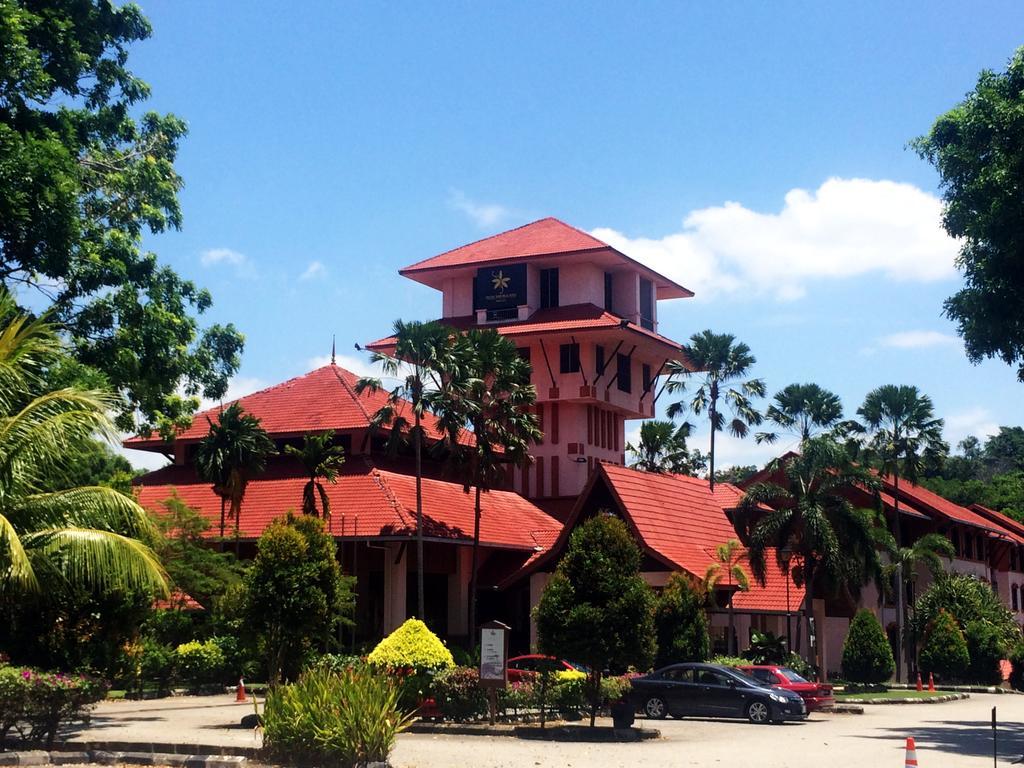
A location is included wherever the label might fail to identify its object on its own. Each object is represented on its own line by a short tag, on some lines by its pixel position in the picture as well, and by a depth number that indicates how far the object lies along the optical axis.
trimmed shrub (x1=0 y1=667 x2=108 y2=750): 17.69
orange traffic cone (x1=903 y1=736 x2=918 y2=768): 13.13
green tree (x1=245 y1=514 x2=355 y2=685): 23.56
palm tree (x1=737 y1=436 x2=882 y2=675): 39.75
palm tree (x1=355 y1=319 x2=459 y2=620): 40.28
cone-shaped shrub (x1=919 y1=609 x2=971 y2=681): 48.53
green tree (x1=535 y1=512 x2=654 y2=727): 23.42
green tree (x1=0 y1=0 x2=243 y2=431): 22.11
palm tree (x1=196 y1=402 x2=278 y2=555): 41.06
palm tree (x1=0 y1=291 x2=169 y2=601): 18.28
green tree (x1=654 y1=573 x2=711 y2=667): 34.03
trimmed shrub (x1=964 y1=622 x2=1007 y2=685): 49.66
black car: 27.59
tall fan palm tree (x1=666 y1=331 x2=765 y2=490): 62.53
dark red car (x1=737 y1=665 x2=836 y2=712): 30.22
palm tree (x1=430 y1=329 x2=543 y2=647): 40.62
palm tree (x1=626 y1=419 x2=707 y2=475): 66.06
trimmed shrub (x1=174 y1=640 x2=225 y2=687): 36.19
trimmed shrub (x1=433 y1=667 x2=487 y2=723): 24.78
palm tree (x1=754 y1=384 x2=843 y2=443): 50.03
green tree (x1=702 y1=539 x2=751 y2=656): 39.59
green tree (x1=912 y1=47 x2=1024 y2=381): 24.56
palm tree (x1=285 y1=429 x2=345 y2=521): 40.25
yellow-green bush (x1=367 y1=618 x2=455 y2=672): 24.92
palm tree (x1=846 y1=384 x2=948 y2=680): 53.31
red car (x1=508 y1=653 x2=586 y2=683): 25.84
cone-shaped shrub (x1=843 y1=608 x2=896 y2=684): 43.16
